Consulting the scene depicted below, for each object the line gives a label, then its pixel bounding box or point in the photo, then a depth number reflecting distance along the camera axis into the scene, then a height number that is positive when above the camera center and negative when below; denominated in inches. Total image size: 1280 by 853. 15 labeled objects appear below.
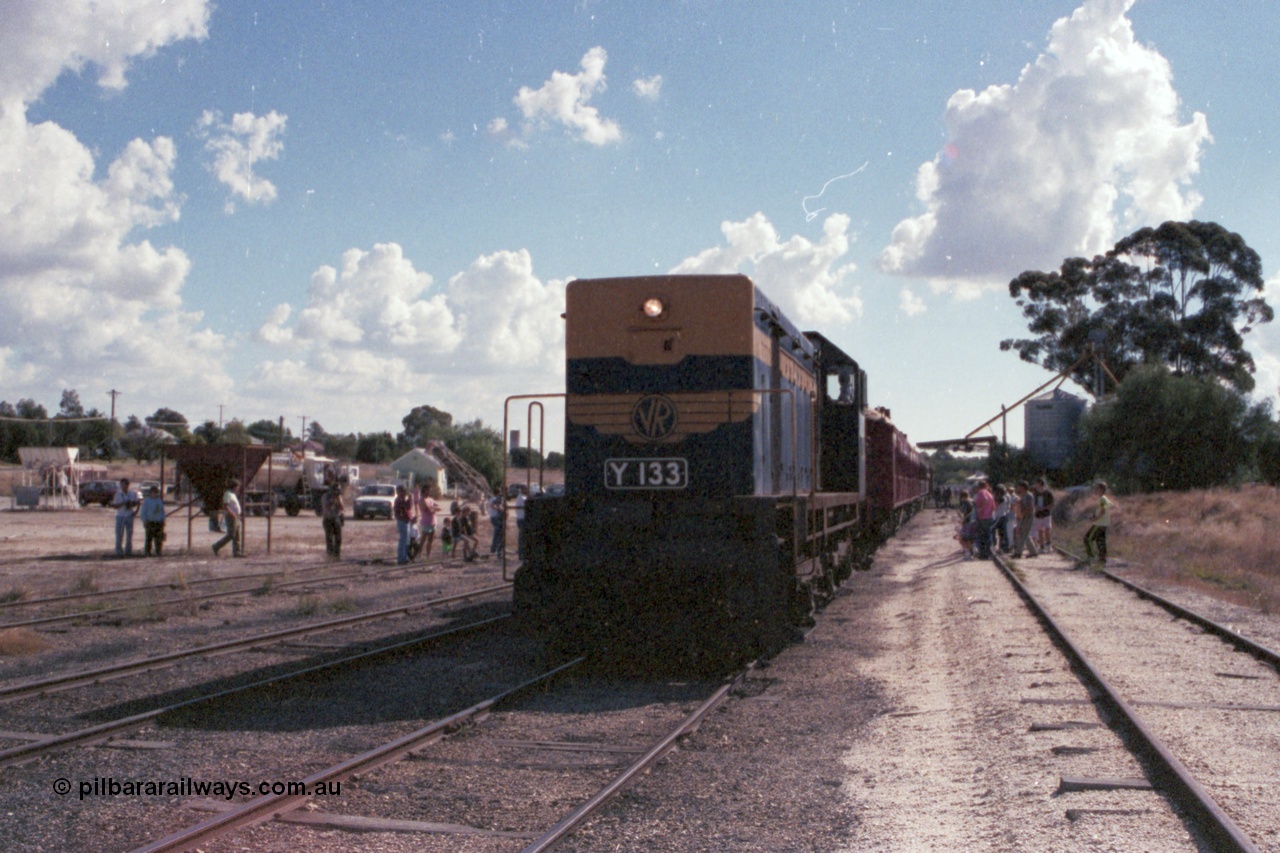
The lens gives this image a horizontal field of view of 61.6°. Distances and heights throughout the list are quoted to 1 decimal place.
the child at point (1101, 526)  744.5 -31.0
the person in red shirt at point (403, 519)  828.6 -27.5
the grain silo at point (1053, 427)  2282.2 +120.1
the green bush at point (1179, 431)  1833.2 +88.2
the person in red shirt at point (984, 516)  872.9 -27.3
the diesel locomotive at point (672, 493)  343.3 -3.5
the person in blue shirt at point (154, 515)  841.5 -24.7
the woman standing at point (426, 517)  861.2 -27.1
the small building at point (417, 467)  2950.3 +46.3
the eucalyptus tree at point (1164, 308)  2156.7 +358.9
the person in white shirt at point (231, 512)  822.5 -22.0
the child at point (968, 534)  898.7 -43.7
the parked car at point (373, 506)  1788.9 -37.7
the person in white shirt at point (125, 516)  862.5 -26.2
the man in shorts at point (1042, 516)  896.3 -29.1
